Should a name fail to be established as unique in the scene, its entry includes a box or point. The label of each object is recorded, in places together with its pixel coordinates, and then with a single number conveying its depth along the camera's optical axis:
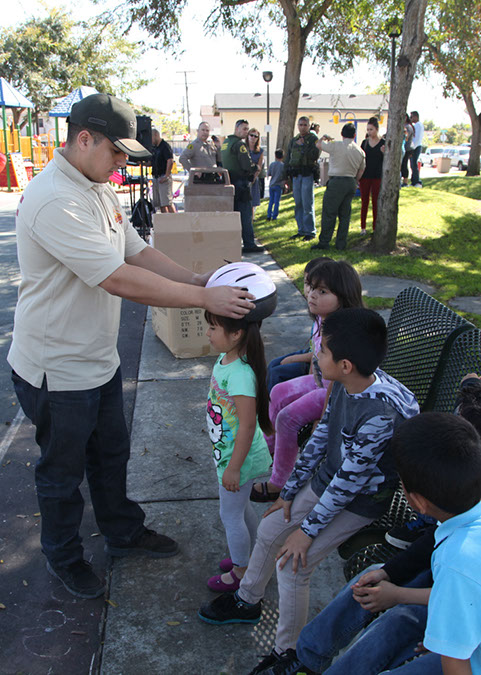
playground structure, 21.55
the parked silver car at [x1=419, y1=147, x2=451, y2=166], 52.09
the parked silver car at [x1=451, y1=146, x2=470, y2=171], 43.53
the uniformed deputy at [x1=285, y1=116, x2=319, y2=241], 10.46
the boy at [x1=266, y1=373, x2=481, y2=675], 1.77
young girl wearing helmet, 2.50
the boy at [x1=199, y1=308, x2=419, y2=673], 2.15
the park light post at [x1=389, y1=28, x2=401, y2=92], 10.03
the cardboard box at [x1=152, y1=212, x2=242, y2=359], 5.16
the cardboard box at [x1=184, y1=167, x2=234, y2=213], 8.42
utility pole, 70.75
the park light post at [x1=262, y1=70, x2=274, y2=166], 20.78
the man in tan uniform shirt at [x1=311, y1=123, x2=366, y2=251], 9.32
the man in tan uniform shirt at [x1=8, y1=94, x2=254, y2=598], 2.30
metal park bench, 2.29
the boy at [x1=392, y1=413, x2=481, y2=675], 1.40
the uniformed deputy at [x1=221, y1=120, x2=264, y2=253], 10.19
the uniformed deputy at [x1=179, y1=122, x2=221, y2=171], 12.02
